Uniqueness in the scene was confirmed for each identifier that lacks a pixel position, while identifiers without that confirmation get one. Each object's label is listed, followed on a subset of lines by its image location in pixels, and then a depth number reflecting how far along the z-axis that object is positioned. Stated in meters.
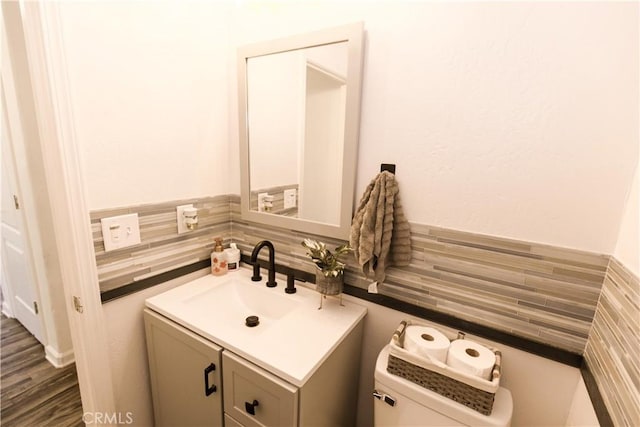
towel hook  1.02
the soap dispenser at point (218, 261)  1.37
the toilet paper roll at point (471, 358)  0.79
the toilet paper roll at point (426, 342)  0.86
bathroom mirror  1.05
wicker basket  0.77
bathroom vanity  0.82
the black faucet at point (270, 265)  1.21
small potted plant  1.08
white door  1.65
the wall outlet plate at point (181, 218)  1.22
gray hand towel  0.99
